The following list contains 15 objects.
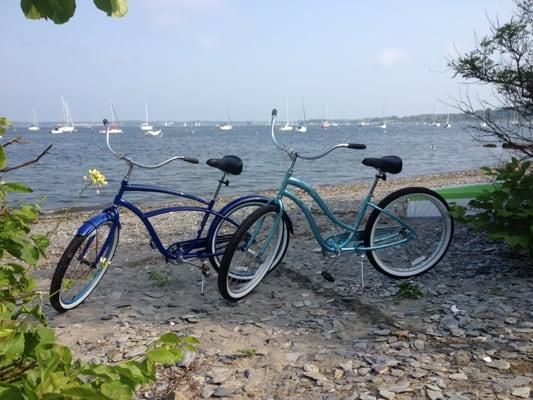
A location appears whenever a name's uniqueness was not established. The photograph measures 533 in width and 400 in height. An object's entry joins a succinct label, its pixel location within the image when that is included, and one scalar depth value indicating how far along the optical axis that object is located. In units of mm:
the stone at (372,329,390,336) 3847
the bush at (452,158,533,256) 4672
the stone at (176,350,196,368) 3472
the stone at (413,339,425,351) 3563
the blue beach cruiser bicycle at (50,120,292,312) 4336
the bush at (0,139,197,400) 1259
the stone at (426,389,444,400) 2881
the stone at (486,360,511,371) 3201
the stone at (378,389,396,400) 2910
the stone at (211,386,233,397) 3088
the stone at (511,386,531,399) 2849
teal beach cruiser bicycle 4711
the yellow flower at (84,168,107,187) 2797
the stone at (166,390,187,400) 2988
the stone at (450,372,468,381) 3078
